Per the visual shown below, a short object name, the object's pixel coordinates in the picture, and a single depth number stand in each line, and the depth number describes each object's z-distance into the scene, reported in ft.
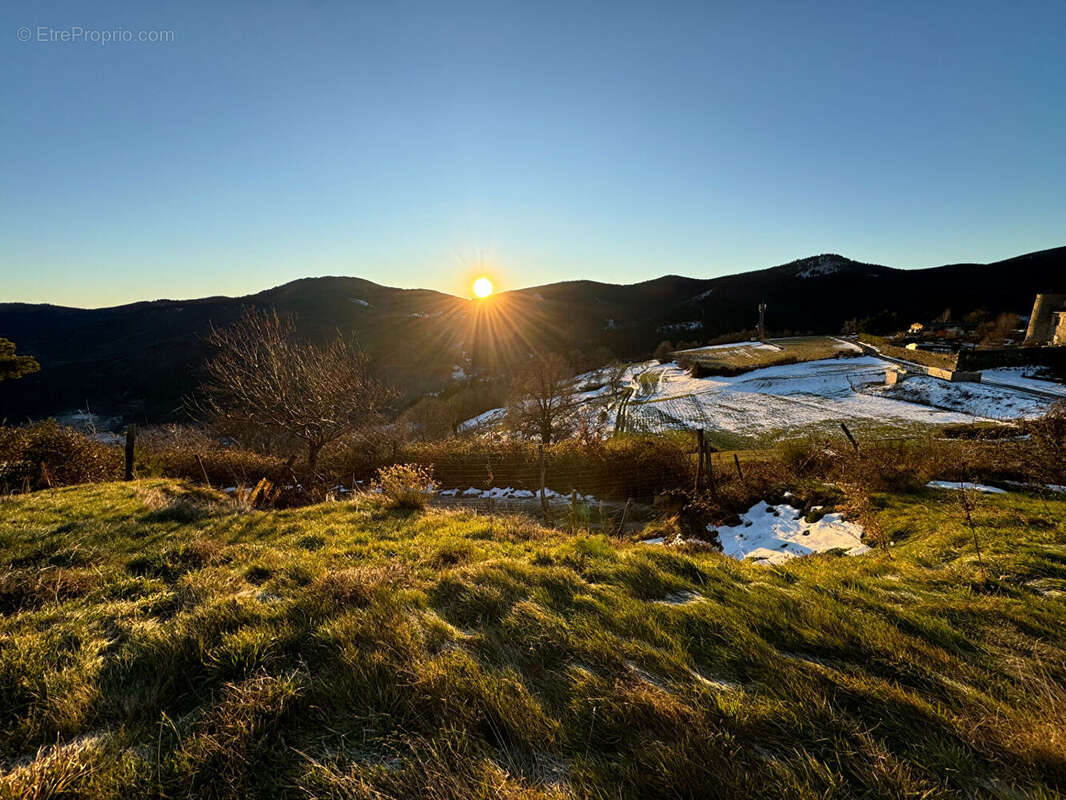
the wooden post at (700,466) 40.29
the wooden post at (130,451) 40.05
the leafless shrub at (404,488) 26.58
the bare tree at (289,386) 43.06
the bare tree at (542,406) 90.74
